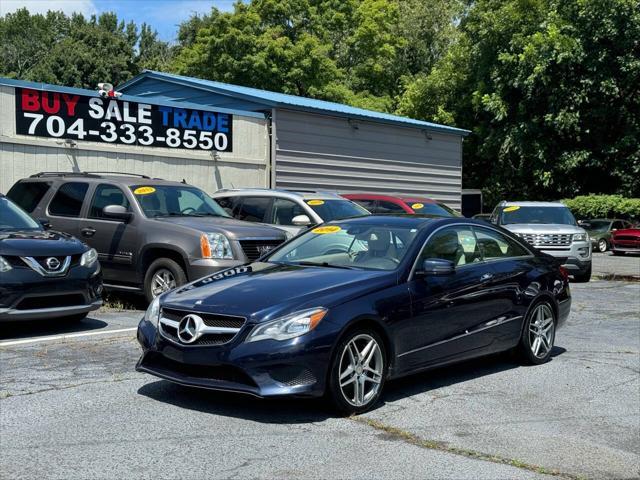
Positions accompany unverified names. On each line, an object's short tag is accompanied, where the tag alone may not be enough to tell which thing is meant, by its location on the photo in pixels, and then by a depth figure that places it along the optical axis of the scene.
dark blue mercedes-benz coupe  5.49
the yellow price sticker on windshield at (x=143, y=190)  11.15
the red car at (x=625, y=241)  28.00
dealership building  14.37
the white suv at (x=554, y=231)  16.53
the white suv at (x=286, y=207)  12.51
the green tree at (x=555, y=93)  33.50
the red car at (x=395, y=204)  15.66
